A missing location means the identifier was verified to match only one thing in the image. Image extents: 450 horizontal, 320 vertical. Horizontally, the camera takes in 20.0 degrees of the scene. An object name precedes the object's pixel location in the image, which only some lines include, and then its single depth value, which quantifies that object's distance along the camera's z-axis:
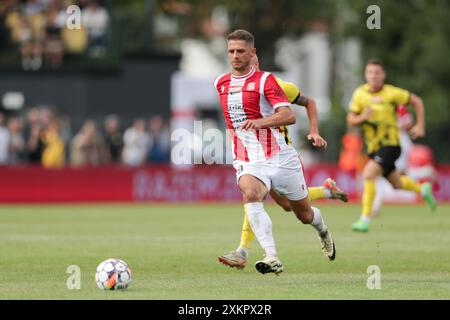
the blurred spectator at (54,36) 35.47
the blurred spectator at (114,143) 32.53
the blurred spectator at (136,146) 32.28
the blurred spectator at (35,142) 31.52
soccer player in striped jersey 12.40
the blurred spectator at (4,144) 30.73
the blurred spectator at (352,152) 33.53
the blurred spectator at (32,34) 35.88
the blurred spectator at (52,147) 31.34
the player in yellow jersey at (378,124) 19.47
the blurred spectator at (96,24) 34.75
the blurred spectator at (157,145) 32.72
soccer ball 11.22
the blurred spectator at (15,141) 31.30
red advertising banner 30.69
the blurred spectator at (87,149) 31.86
